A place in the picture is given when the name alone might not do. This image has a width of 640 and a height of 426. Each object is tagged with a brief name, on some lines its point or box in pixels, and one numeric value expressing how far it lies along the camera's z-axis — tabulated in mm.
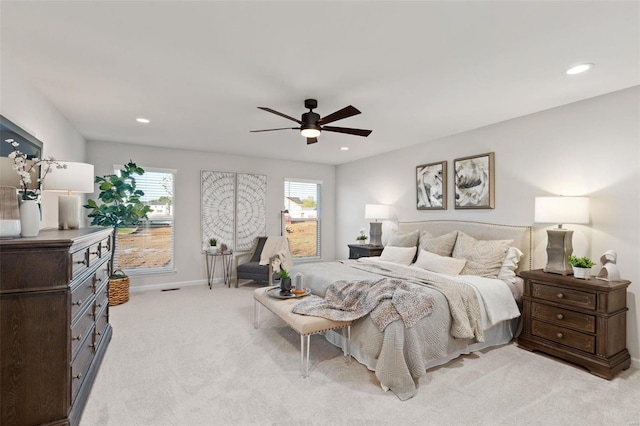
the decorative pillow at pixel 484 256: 3578
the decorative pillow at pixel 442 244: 4188
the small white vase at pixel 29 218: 1855
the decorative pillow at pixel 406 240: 4777
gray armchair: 5566
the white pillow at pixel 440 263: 3713
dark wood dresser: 1660
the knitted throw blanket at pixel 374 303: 2516
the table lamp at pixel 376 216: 5496
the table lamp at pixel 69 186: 2482
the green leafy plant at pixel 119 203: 4598
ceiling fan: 3163
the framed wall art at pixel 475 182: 4086
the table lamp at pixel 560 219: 2979
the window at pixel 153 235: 5363
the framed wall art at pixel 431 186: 4719
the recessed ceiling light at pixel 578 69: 2484
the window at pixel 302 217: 6883
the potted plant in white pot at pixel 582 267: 2859
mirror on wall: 2189
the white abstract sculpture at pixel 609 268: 2779
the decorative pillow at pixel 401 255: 4520
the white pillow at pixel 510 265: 3494
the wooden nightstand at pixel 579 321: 2633
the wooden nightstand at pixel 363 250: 5449
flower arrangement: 1956
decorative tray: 3261
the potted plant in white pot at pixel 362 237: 5918
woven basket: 4551
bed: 2434
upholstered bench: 2602
